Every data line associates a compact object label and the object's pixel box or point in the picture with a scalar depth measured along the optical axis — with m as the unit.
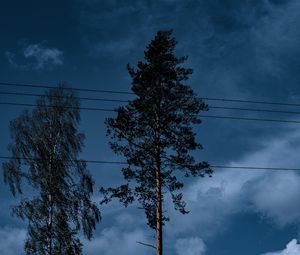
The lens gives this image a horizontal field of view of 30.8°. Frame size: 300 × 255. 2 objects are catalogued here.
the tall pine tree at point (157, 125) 24.66
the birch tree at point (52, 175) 26.31
